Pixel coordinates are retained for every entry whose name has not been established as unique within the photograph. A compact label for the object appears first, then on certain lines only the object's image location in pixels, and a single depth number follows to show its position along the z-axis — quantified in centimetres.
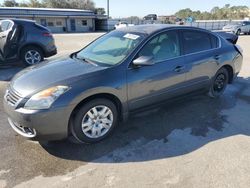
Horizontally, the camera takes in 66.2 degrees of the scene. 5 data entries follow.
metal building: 2887
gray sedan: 239
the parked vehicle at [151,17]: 4299
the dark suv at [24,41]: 600
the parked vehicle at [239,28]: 2028
